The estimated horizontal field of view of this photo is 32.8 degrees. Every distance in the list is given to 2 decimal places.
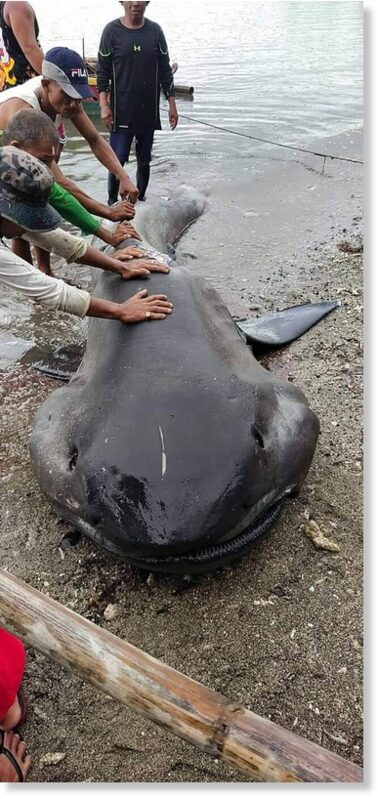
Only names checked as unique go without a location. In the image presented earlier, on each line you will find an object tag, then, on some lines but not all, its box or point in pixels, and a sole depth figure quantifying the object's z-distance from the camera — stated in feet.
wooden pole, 5.85
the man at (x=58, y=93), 14.79
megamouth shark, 8.61
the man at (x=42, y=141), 11.73
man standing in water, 22.58
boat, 41.62
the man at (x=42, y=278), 10.55
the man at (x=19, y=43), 17.97
